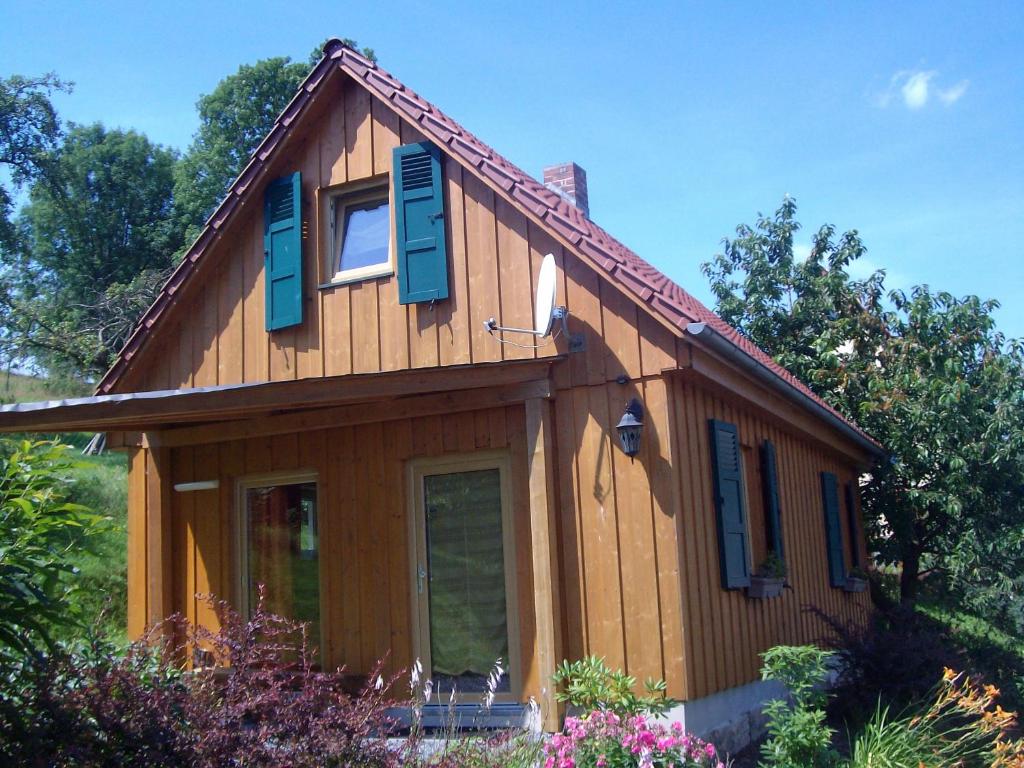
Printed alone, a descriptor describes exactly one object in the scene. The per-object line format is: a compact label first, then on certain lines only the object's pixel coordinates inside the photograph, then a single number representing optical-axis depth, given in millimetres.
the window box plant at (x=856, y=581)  12906
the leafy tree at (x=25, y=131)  26672
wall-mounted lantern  7312
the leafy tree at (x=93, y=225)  31906
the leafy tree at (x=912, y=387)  14102
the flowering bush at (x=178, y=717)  4438
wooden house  7473
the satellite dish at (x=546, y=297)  7449
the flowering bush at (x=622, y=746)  5258
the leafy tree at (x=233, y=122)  30312
